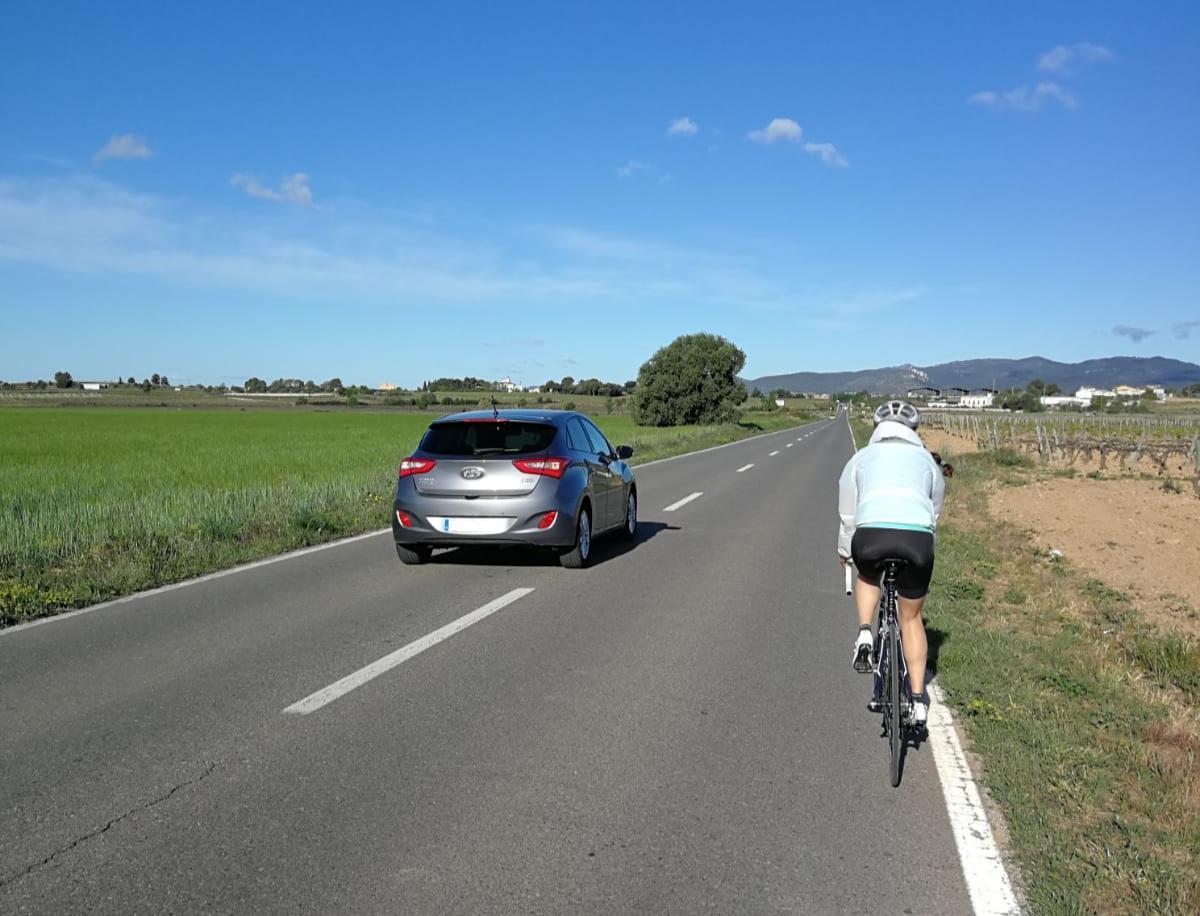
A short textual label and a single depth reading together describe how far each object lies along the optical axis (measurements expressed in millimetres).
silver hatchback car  9633
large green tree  89188
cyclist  4688
